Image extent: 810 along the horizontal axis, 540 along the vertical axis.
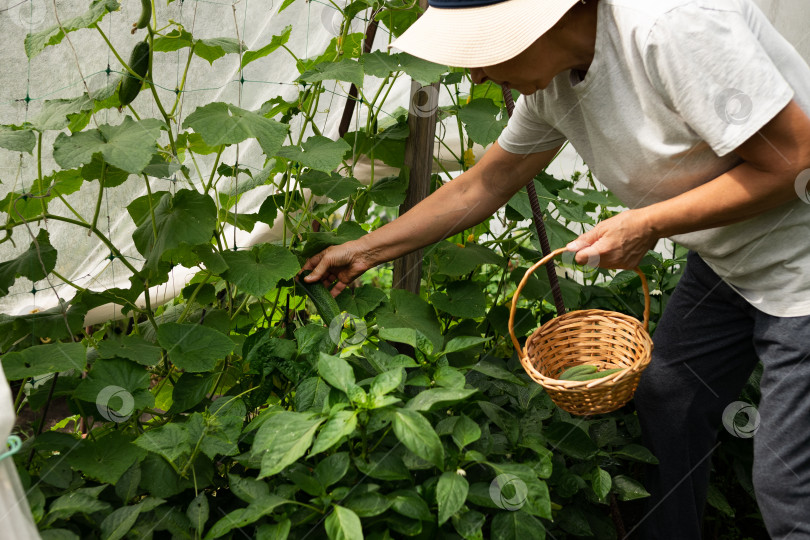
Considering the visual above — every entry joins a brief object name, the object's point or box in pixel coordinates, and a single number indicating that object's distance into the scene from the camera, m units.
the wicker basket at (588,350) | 1.43
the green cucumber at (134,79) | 1.51
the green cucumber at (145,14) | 1.46
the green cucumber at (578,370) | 1.58
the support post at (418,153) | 1.92
